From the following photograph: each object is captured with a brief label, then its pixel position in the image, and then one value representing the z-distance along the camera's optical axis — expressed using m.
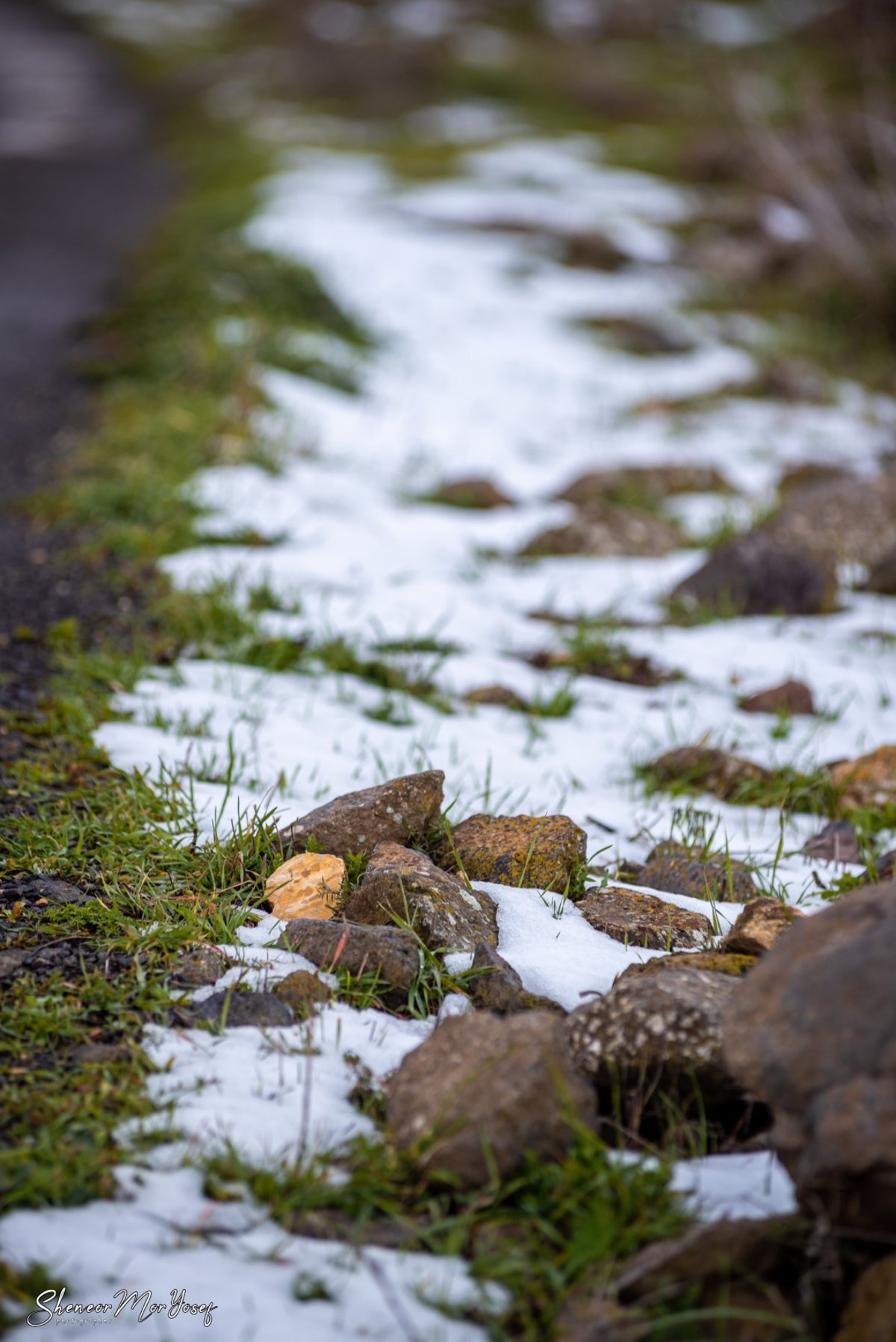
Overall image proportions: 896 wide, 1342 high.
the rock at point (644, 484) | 10.71
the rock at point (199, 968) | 3.83
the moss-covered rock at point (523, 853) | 4.54
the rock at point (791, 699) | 6.61
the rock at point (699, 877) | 4.62
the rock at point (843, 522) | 9.06
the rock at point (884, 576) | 8.49
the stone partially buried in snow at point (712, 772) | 5.78
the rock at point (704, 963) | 3.81
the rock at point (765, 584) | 8.12
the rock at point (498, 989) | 3.79
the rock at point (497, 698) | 6.71
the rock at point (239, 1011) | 3.63
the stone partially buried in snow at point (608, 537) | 9.34
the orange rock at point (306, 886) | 4.22
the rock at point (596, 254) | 20.09
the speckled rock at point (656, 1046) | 3.27
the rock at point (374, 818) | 4.52
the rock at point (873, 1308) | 2.53
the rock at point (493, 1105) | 3.07
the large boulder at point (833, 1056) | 2.66
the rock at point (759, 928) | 3.97
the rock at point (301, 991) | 3.70
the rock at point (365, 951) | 3.83
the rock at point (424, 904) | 4.00
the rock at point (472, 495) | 10.37
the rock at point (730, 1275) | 2.71
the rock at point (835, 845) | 5.11
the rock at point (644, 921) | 4.23
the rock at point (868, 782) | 5.62
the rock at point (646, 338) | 16.23
